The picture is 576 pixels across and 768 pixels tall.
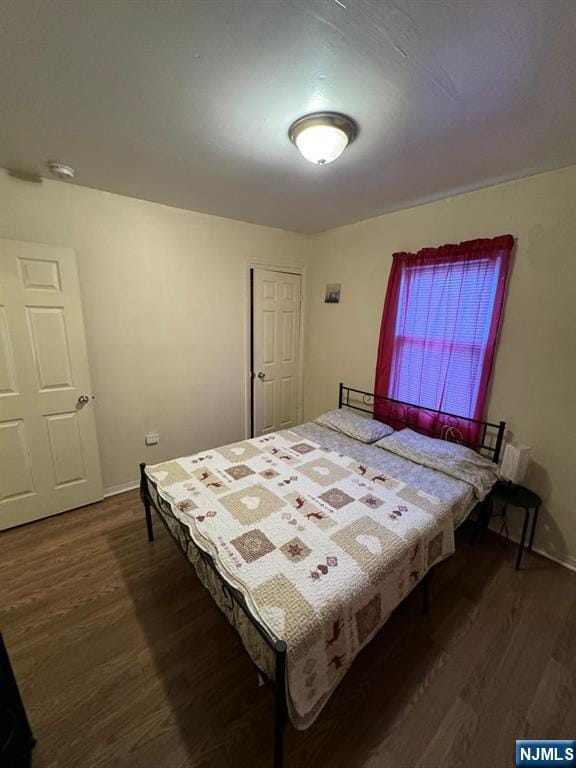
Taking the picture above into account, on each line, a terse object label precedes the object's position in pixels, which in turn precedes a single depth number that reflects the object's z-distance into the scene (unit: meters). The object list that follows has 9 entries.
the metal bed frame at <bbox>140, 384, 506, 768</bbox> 0.97
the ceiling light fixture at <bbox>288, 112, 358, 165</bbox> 1.46
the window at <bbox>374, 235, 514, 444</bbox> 2.25
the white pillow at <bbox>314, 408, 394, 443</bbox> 2.64
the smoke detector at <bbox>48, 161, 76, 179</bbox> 1.95
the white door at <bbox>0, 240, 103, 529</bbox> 2.14
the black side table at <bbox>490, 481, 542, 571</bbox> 2.03
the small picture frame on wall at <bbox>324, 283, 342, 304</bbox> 3.41
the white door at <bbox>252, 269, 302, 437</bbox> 3.43
